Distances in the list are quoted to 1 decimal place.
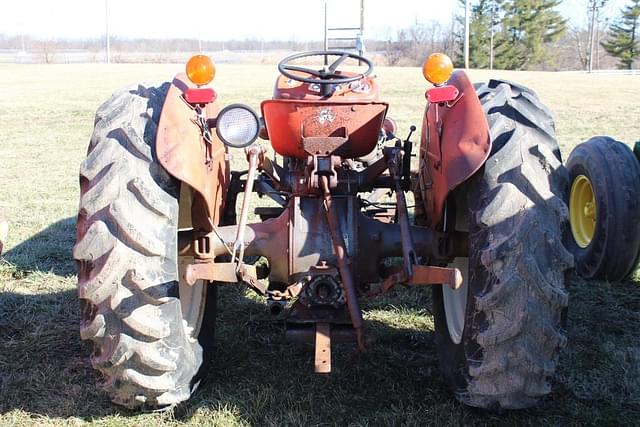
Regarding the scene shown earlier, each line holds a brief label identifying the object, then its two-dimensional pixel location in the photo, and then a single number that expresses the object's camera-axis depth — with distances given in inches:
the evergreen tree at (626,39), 2532.0
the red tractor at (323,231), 121.4
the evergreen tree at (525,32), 2551.7
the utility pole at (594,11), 3030.3
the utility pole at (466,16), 1805.4
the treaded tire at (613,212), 203.9
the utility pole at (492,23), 2427.2
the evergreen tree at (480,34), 2493.8
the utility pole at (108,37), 2160.4
